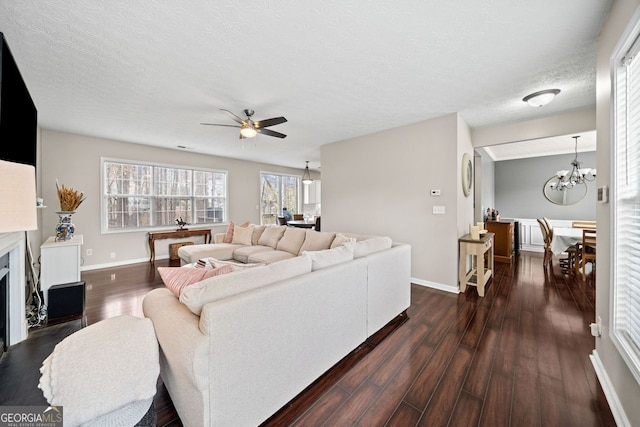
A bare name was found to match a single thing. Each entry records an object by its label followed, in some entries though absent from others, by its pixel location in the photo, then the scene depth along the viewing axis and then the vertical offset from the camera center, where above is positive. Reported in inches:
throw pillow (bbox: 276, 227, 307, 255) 150.1 -17.8
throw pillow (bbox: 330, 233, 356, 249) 117.8 -13.8
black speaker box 103.6 -37.4
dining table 167.8 -20.3
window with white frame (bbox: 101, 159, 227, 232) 192.5 +16.1
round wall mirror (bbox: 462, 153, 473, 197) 144.0 +23.1
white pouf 37.5 -25.9
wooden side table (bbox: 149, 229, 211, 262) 200.7 -18.7
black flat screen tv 62.8 +29.8
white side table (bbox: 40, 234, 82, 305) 109.7 -22.9
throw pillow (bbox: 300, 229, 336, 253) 131.2 -16.0
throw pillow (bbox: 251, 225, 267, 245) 178.7 -15.2
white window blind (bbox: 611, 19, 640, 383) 50.7 +1.6
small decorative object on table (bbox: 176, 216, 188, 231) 218.7 -8.8
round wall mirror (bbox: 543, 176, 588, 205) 233.8 +16.9
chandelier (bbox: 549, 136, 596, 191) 206.3 +30.2
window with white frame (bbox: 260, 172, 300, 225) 295.7 +22.7
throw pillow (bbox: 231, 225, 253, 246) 178.1 -16.5
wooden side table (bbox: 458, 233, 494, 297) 128.0 -25.7
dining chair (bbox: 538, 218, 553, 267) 187.0 -23.5
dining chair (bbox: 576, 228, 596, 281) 149.3 -22.4
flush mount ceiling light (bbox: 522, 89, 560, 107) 107.3 +50.8
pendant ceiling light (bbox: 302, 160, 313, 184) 312.3 +44.8
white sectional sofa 44.1 -26.2
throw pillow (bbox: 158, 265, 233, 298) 57.0 -15.2
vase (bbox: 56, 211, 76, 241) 119.4 -6.8
